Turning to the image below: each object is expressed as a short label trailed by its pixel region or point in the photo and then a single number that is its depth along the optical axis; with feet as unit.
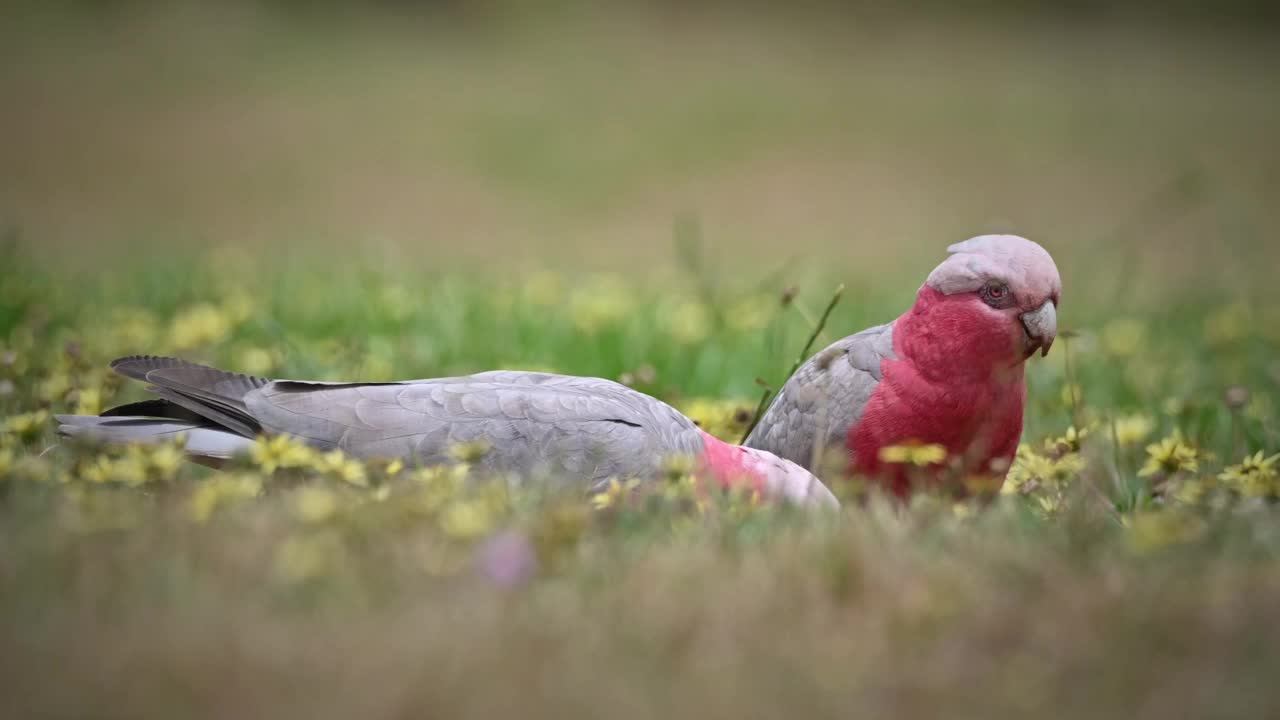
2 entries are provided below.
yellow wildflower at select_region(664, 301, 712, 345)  25.36
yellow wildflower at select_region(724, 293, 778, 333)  27.09
